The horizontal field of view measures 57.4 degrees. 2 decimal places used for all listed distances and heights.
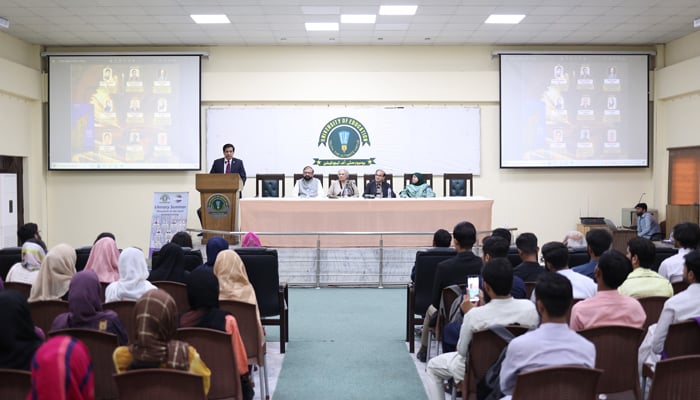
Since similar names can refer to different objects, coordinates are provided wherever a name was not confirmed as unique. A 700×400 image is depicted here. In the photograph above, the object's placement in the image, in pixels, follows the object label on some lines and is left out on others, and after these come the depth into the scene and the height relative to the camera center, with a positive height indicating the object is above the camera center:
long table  9.26 -0.43
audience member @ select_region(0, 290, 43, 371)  2.53 -0.61
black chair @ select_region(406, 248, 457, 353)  5.25 -0.82
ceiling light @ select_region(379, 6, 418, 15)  10.17 +2.81
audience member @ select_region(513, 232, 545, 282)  4.46 -0.53
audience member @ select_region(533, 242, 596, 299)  3.99 -0.55
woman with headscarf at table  10.27 -0.10
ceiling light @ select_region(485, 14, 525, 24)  10.62 +2.82
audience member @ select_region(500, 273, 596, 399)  2.50 -0.63
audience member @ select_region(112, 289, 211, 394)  2.46 -0.61
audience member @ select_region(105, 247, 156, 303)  4.02 -0.60
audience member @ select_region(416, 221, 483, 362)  4.45 -0.59
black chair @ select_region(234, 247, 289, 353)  5.24 -0.81
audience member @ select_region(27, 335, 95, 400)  2.24 -0.66
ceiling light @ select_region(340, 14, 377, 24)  10.61 +2.80
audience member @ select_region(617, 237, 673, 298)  3.96 -0.58
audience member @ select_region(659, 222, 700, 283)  4.76 -0.47
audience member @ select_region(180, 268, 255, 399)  3.23 -0.65
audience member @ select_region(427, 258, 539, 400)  3.07 -0.61
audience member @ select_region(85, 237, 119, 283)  4.94 -0.59
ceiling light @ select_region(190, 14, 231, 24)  10.62 +2.80
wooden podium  9.47 -0.23
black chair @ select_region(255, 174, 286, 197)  11.06 -0.01
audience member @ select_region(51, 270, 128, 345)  3.09 -0.61
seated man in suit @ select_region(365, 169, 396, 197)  10.65 -0.04
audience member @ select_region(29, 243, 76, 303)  4.26 -0.62
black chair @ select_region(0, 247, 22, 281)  5.67 -0.66
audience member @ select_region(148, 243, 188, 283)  4.68 -0.60
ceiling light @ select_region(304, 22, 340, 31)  11.12 +2.80
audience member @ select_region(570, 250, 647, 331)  3.24 -0.62
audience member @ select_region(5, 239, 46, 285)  4.98 -0.64
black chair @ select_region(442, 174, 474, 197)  11.33 +0.02
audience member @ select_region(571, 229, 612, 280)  4.58 -0.43
